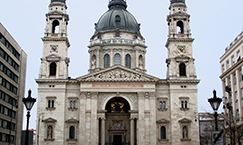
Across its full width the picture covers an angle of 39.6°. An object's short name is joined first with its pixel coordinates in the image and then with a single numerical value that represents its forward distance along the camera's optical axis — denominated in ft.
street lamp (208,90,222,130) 65.05
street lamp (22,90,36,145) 67.21
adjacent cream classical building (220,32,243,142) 153.28
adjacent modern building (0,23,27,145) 171.07
